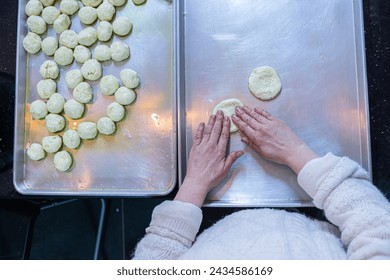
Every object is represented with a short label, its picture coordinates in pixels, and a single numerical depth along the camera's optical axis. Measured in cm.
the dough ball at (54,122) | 93
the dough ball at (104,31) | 94
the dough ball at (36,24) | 95
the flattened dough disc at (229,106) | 90
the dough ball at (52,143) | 93
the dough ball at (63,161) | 92
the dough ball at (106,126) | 91
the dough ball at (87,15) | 95
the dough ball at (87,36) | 94
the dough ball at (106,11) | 94
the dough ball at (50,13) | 96
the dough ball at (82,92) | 93
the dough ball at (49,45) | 95
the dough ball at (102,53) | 94
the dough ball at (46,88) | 94
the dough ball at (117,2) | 95
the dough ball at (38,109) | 94
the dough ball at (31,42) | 95
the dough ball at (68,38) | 95
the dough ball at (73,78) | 94
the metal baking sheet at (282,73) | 87
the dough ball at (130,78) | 91
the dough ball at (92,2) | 95
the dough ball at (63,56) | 95
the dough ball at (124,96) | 91
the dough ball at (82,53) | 95
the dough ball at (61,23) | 95
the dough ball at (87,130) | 92
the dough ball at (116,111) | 91
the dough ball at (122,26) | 93
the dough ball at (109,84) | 93
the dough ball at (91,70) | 94
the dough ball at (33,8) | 95
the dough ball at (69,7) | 95
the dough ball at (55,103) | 94
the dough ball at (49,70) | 95
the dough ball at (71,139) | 93
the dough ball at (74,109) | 93
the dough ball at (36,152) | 93
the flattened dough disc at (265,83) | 89
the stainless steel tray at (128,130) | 91
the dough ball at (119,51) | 93
